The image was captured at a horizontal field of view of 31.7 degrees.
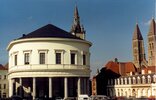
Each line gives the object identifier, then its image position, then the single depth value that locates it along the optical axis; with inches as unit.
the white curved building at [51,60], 1675.9
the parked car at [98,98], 1490.4
